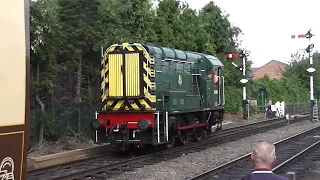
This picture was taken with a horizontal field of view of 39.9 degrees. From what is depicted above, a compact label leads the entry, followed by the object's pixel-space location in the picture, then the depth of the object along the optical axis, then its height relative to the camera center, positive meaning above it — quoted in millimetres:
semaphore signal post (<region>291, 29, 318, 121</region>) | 30516 +3271
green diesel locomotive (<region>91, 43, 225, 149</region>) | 13914 +23
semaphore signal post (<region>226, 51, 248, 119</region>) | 32875 +1241
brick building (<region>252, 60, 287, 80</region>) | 115325 +7677
